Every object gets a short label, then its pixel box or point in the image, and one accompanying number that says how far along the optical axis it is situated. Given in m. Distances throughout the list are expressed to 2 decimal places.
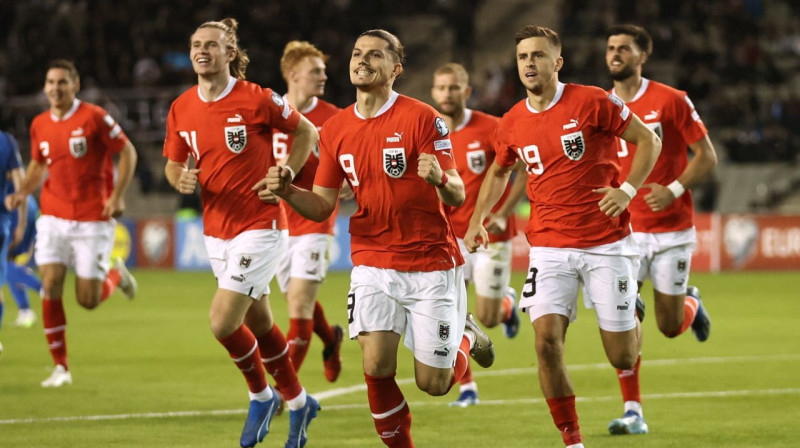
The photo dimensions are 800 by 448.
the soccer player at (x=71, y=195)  21.37
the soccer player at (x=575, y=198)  14.52
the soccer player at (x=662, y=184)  16.69
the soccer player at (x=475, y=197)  19.03
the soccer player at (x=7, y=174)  23.33
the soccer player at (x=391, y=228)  13.13
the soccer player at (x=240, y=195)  15.45
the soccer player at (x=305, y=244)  19.45
